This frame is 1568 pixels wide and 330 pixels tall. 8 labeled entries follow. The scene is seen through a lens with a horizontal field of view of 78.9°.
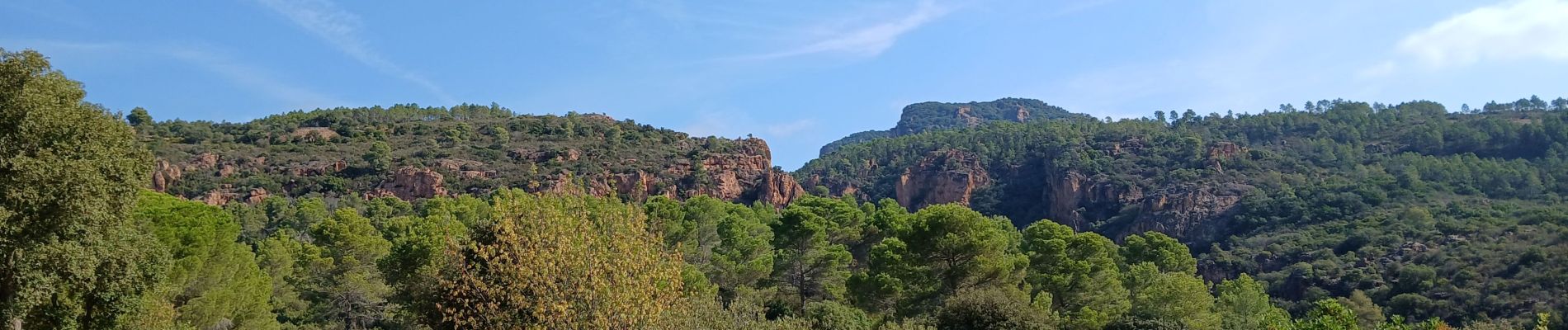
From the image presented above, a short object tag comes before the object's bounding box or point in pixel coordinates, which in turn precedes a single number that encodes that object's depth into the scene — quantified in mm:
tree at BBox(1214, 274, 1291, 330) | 44162
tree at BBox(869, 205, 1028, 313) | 35125
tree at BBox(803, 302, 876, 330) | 31141
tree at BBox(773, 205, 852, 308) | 41531
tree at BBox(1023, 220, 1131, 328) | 38188
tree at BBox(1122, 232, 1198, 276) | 49812
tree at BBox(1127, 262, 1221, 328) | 36688
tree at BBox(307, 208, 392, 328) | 41219
